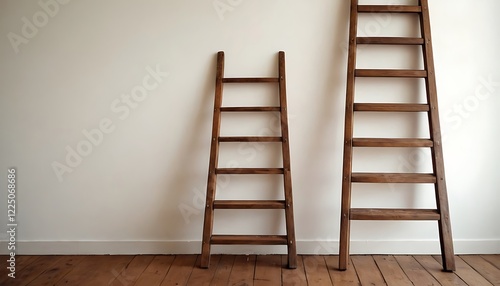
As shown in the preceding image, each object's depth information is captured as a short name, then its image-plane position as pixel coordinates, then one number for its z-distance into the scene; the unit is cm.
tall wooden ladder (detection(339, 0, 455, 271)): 279
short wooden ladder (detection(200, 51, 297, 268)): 285
